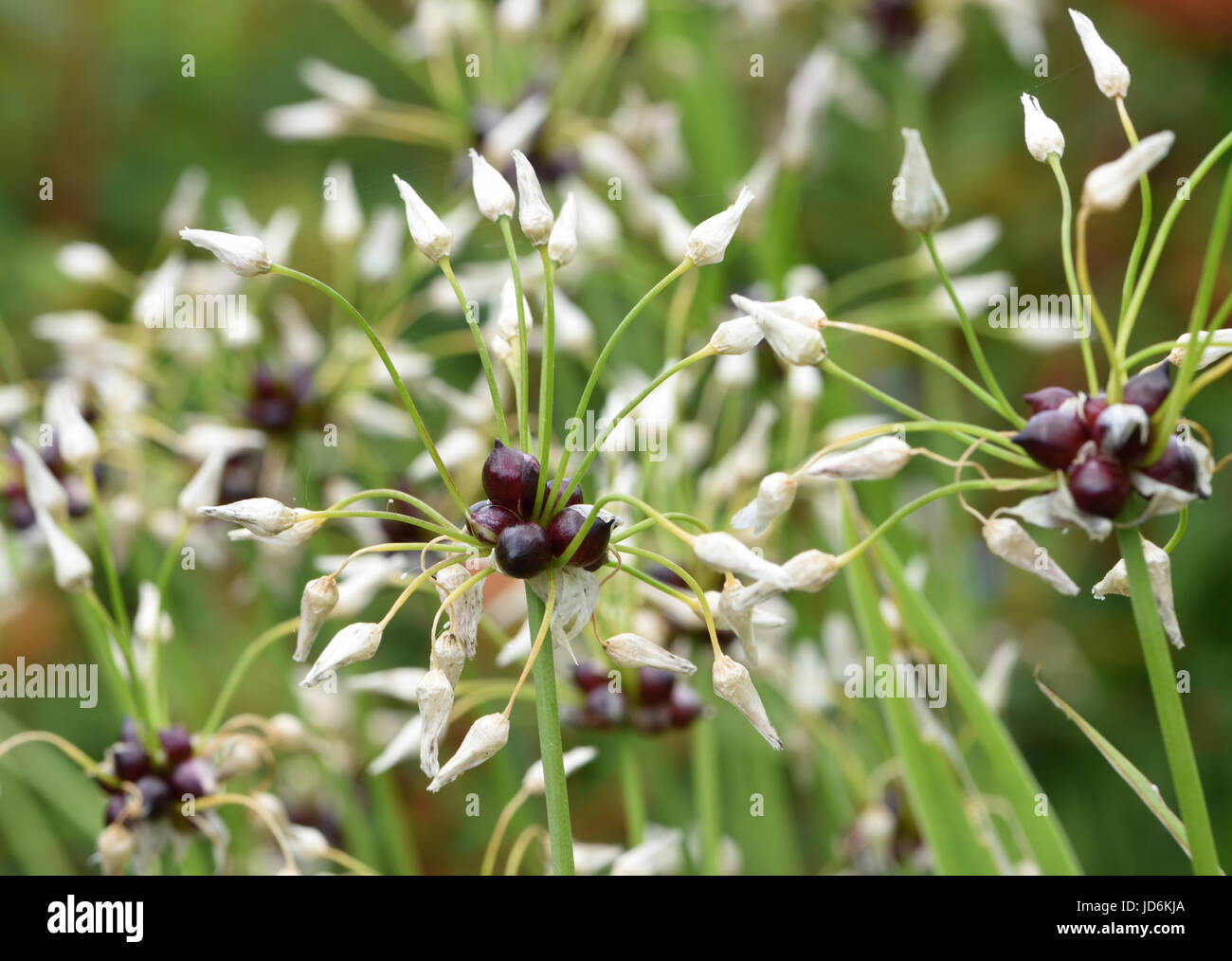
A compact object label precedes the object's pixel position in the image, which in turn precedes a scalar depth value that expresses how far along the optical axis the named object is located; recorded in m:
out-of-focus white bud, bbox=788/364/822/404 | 0.65
